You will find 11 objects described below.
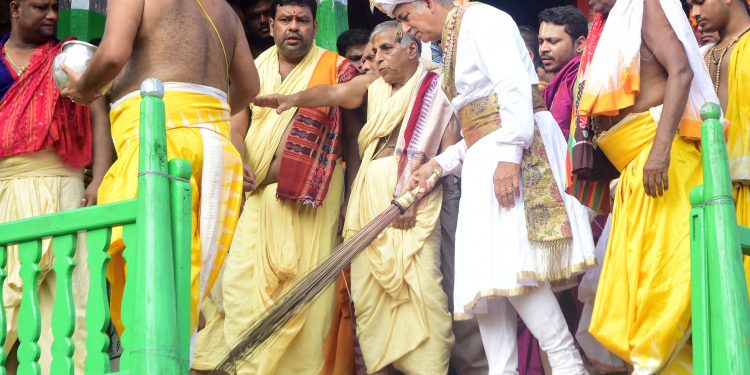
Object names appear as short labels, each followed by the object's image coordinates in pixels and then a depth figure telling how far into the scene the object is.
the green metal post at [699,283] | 3.93
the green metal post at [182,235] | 3.81
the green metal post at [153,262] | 3.64
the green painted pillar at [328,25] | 7.56
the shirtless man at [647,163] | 4.65
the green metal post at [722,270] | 3.85
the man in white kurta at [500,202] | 5.15
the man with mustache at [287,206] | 6.34
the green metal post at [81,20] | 7.54
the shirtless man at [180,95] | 4.81
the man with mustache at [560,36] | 6.74
